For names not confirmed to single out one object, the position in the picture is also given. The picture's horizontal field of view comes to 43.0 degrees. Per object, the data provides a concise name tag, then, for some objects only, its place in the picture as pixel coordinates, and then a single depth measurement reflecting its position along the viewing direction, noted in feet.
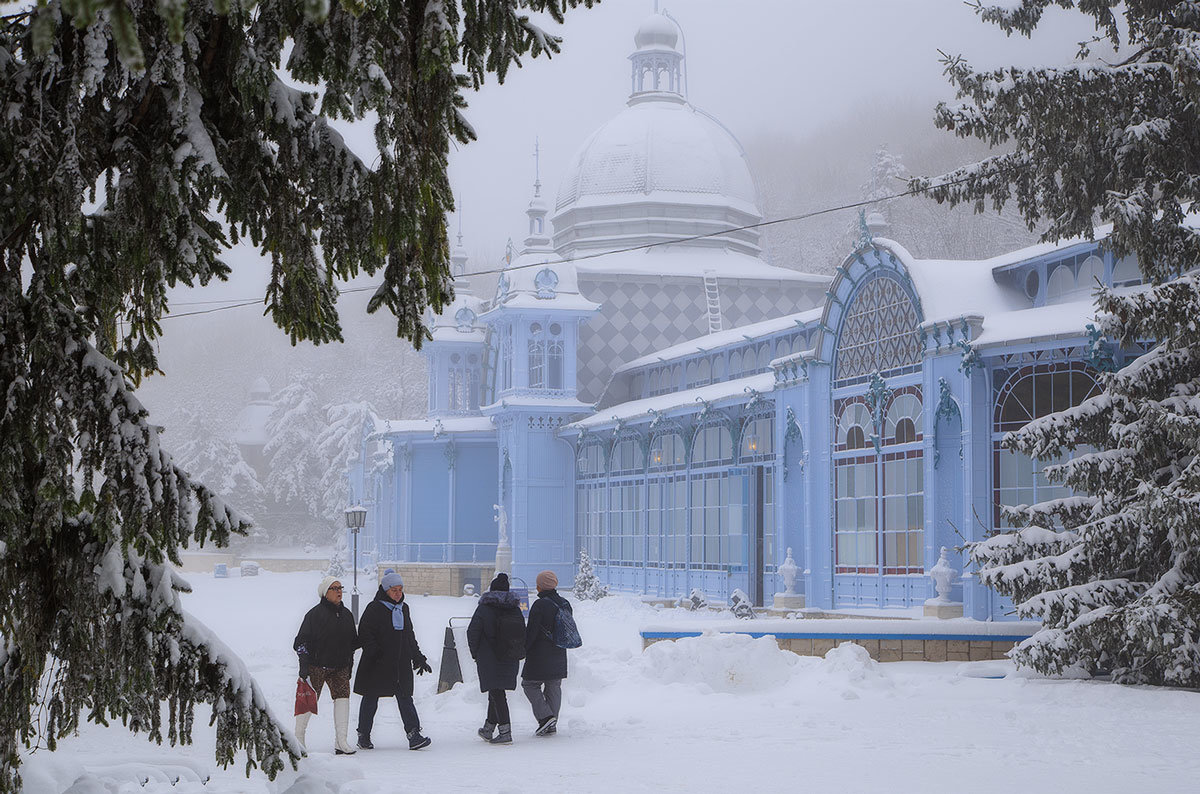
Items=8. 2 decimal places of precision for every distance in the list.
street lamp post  91.35
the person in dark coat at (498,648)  37.11
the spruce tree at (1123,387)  42.11
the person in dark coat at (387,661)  36.06
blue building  61.98
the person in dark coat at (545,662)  38.19
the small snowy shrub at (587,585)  100.94
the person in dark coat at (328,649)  36.14
